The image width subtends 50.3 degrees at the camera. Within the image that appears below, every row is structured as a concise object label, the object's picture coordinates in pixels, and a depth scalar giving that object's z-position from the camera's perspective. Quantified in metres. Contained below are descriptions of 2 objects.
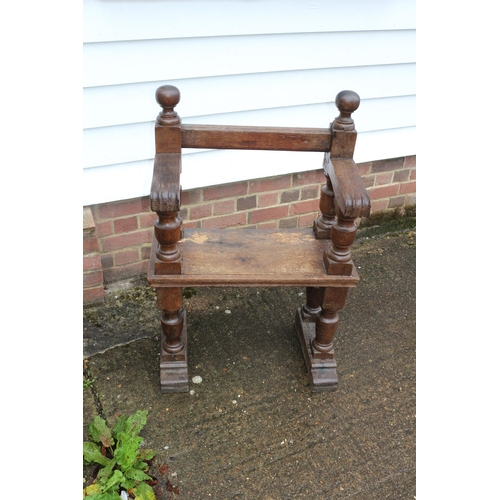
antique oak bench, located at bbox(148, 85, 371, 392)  1.83
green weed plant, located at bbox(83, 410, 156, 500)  1.83
